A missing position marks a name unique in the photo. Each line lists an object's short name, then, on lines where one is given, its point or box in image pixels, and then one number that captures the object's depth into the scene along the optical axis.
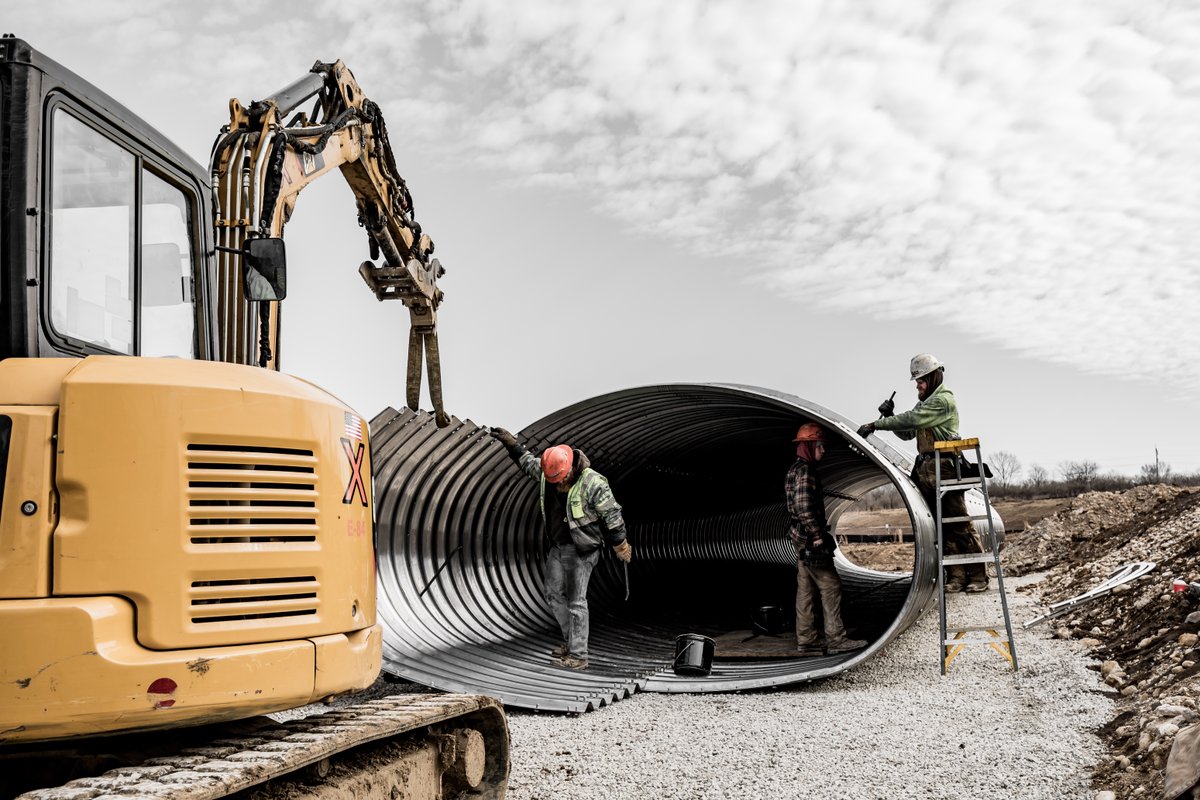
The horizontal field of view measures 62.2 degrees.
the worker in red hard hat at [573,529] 8.38
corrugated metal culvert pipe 7.97
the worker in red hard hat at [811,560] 8.94
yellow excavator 2.83
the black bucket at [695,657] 8.51
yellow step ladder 7.91
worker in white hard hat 9.36
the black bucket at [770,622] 10.70
